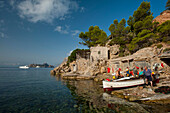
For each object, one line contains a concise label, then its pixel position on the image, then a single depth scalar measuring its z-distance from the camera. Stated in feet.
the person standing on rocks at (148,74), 29.09
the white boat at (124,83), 31.91
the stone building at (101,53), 97.50
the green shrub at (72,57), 133.92
